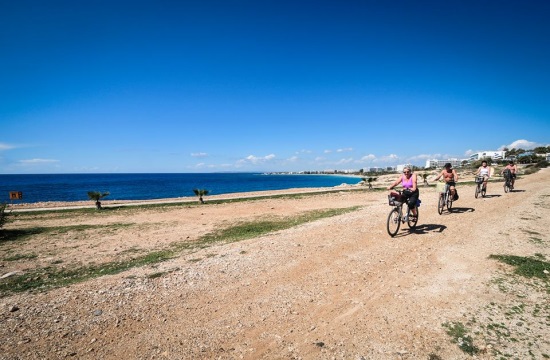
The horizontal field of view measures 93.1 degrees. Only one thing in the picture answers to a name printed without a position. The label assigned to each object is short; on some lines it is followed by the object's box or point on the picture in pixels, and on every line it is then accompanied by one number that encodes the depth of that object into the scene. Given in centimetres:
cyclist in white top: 1948
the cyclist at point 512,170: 2219
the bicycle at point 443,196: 1443
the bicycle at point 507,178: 2208
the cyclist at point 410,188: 1077
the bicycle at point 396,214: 1062
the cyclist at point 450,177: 1477
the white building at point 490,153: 17975
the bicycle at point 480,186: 1978
